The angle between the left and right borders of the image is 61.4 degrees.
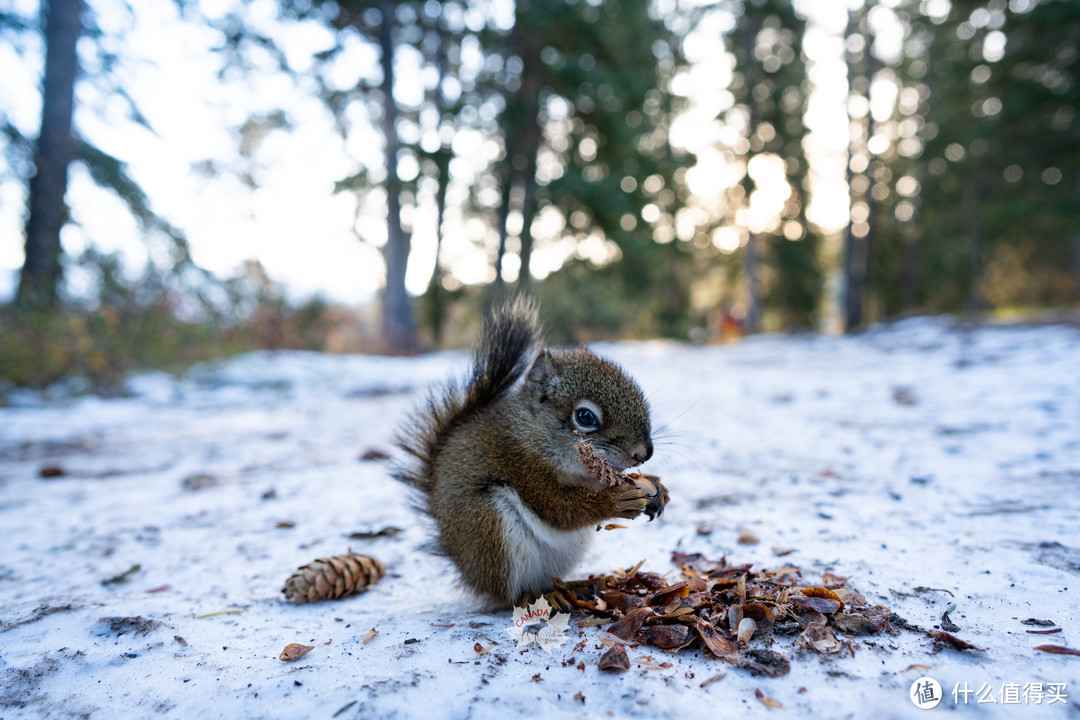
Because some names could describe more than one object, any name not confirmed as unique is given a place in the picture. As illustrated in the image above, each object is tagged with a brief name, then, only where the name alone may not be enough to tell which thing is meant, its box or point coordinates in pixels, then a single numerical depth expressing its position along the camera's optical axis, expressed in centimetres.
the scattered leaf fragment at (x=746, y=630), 29
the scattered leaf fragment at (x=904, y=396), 69
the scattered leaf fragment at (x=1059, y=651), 27
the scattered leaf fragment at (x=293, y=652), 30
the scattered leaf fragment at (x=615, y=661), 28
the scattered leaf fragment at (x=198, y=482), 53
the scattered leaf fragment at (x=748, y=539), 38
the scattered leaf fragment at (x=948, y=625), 29
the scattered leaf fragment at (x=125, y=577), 38
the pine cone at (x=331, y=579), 36
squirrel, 33
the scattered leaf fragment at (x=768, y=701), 26
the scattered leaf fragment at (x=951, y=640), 28
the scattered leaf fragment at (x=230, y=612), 34
